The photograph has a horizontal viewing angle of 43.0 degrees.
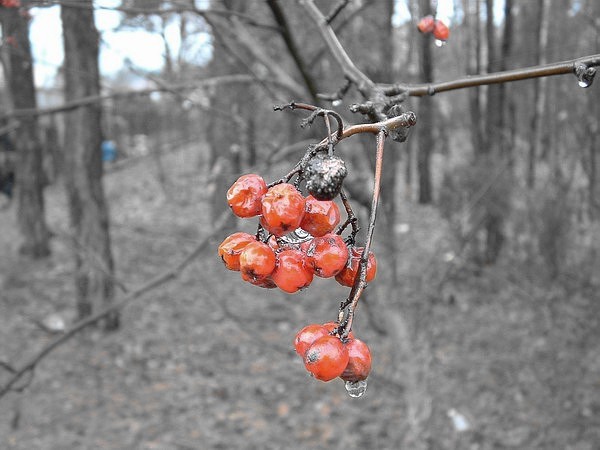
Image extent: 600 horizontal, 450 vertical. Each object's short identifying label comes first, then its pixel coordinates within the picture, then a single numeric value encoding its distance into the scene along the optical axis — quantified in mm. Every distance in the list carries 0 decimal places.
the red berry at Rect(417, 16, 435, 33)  308
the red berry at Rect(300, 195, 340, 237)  177
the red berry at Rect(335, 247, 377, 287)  181
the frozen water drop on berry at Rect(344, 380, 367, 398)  177
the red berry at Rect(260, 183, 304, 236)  170
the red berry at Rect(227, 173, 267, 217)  179
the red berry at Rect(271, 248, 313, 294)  181
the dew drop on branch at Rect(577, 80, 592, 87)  194
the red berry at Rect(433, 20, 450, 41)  303
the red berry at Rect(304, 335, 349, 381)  169
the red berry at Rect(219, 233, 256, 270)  189
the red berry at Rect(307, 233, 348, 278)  177
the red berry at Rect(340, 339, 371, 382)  175
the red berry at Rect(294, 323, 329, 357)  179
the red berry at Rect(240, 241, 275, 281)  180
